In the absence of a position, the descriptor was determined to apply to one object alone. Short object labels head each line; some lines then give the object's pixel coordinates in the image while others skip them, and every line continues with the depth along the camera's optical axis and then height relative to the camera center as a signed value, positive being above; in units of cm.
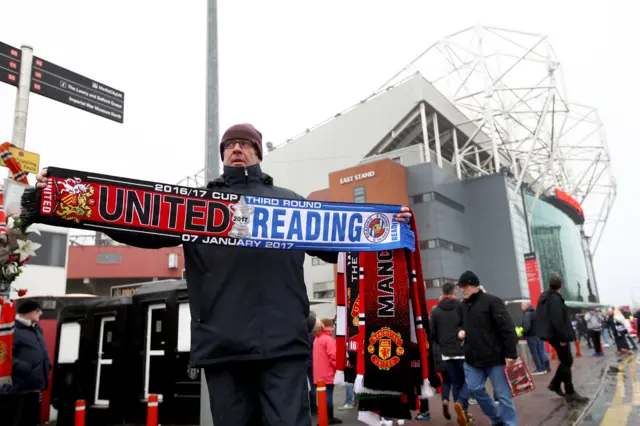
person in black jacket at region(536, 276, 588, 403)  845 -55
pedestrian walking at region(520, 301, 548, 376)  1302 -109
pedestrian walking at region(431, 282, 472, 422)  736 -57
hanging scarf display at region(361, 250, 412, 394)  397 -10
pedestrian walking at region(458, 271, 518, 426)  581 -54
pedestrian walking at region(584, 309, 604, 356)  1802 -99
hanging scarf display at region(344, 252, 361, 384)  427 +1
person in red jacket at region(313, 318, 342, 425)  847 -83
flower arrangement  318 +52
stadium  3950 +1126
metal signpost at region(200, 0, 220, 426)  564 +254
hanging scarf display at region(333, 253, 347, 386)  425 -5
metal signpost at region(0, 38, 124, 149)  678 +346
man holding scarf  246 -6
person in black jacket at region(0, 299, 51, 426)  566 -44
